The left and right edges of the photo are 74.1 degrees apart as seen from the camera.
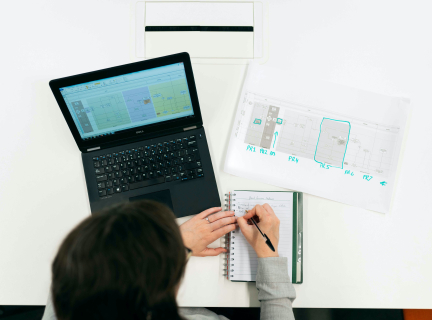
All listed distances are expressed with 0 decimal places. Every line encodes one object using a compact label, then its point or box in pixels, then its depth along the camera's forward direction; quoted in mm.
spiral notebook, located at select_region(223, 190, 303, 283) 729
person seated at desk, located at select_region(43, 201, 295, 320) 395
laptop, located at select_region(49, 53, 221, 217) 729
